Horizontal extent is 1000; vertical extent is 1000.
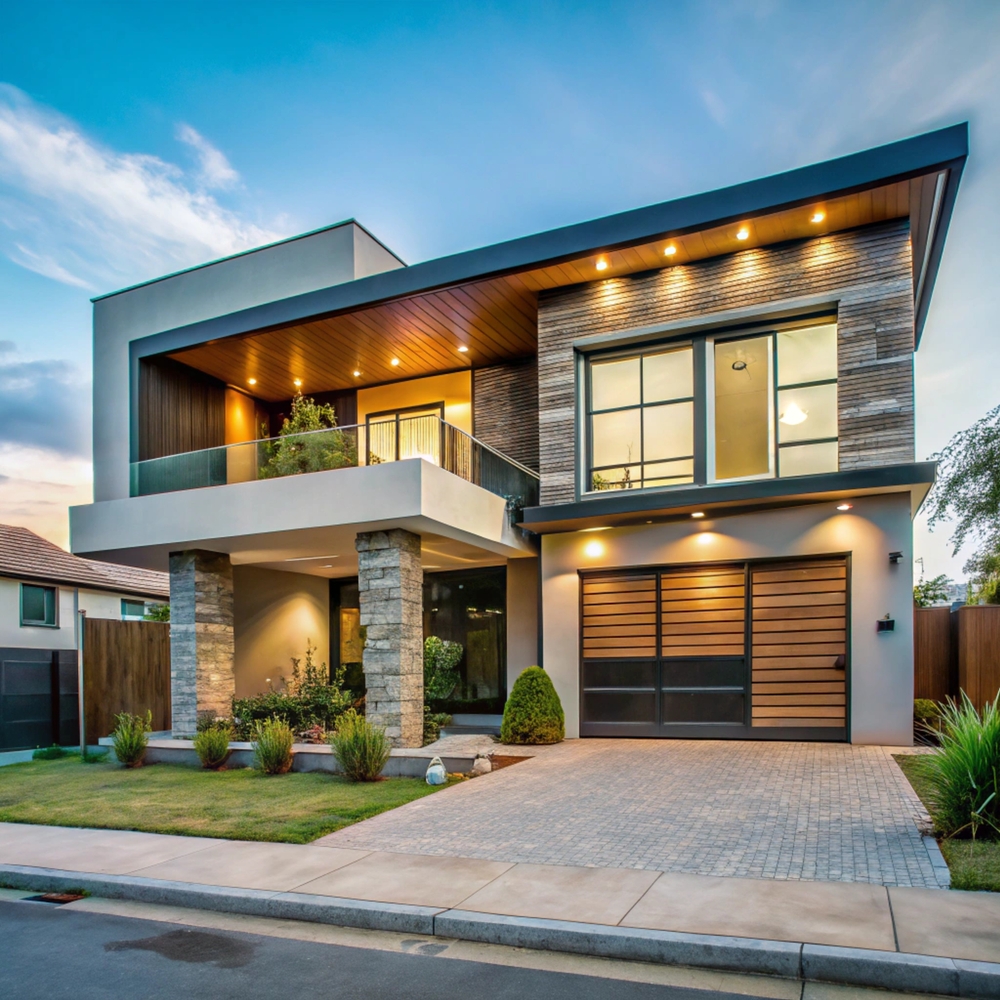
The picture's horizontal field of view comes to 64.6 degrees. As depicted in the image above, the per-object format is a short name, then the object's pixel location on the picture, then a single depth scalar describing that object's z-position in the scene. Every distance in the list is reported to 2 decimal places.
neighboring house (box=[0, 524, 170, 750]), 17.14
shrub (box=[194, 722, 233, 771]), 11.74
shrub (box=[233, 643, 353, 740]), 13.55
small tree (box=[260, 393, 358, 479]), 12.70
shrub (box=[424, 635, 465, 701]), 15.59
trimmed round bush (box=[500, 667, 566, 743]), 12.55
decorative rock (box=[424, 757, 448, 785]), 9.91
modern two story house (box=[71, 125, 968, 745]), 11.35
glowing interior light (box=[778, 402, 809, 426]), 12.18
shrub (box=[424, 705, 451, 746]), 12.85
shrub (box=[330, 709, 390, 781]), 10.24
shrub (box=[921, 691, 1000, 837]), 6.14
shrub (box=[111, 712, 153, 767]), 12.39
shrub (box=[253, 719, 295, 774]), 11.01
